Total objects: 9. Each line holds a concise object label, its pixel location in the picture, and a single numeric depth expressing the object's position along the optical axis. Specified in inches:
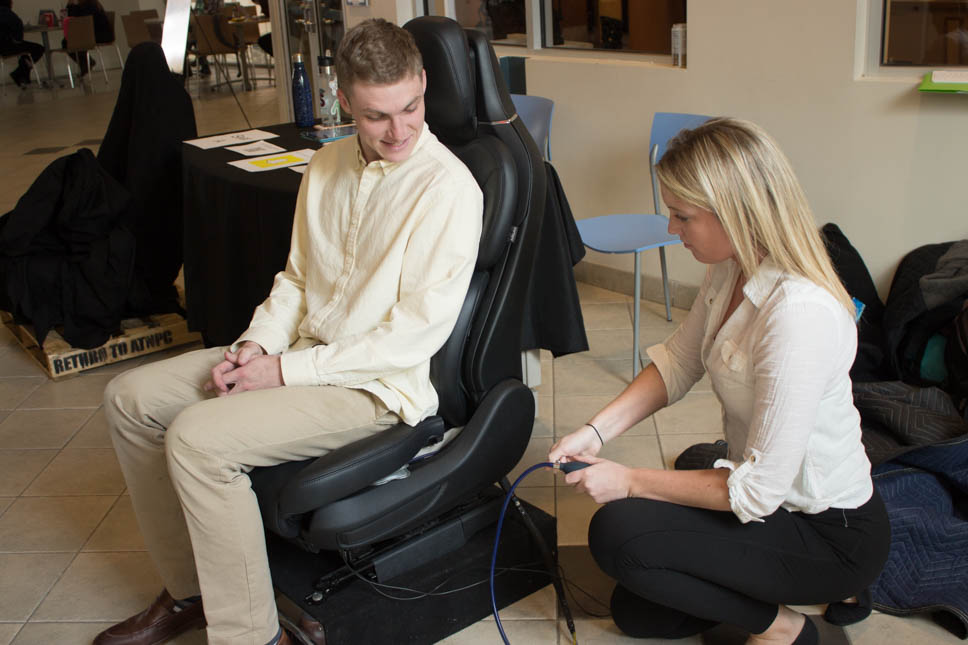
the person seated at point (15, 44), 399.2
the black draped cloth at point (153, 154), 134.3
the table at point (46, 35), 428.5
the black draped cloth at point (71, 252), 127.7
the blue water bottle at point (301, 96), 136.3
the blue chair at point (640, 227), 118.2
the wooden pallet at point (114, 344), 131.9
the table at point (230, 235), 109.2
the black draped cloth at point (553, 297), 103.7
